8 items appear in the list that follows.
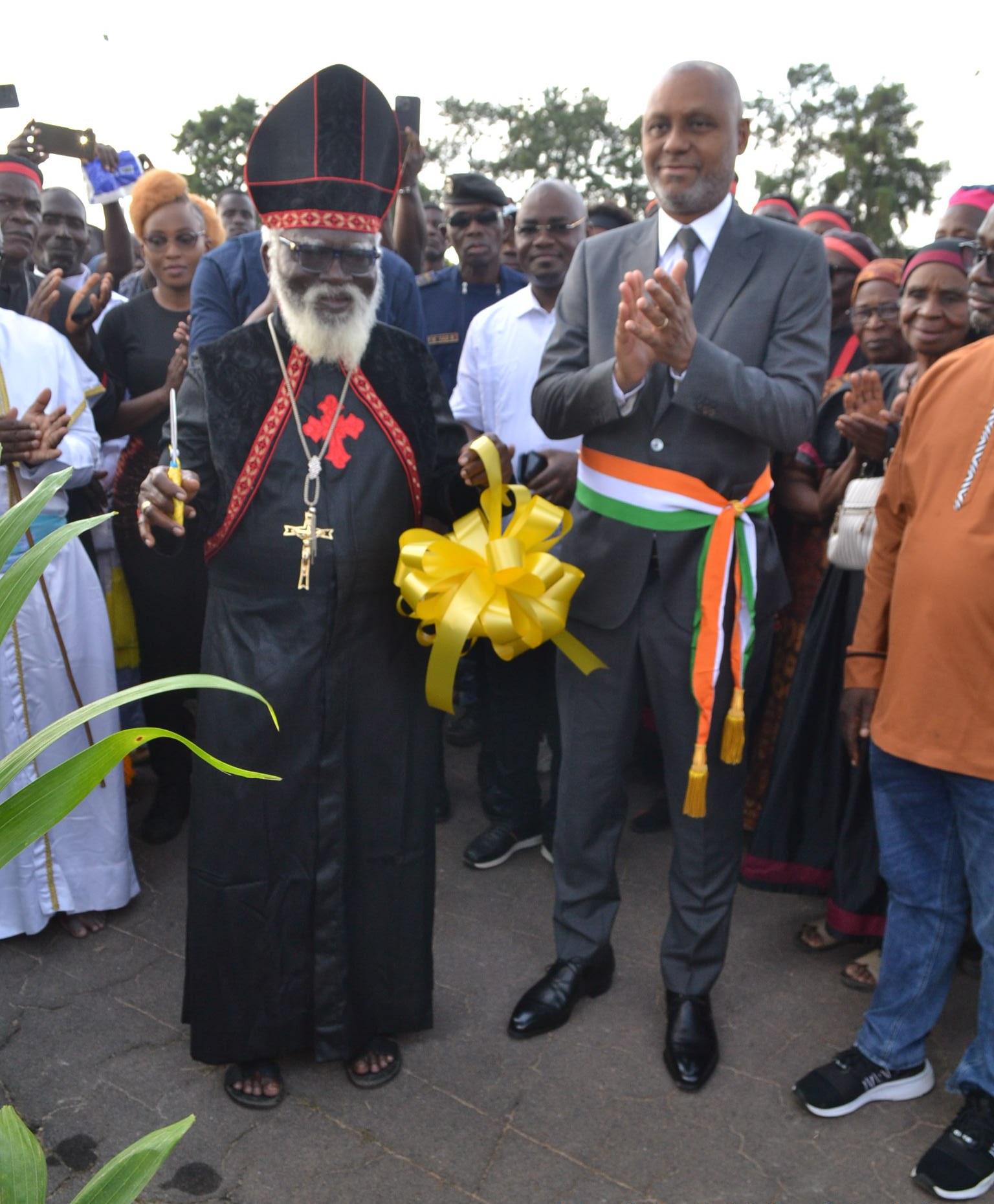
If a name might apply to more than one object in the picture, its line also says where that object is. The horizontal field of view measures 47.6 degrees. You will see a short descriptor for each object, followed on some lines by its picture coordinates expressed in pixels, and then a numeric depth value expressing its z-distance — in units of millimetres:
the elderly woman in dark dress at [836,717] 3393
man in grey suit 2803
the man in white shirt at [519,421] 4270
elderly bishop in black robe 2711
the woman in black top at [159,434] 4402
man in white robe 3625
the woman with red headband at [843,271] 4527
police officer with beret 5340
